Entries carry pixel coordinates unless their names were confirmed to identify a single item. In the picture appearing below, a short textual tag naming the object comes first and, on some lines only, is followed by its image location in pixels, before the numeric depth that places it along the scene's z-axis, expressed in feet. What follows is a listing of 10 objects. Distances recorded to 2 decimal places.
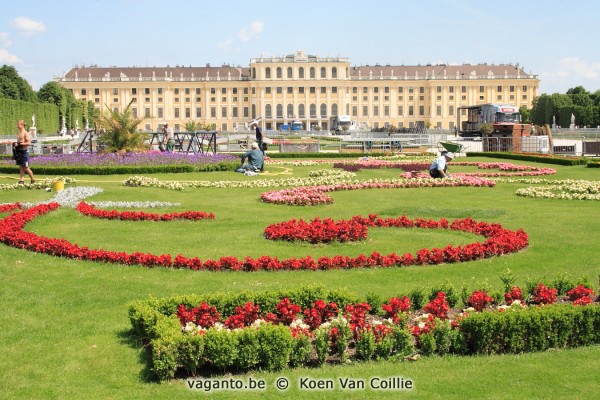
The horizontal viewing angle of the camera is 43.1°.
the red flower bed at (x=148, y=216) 35.09
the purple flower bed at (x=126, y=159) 64.18
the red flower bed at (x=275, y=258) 24.66
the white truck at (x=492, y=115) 145.59
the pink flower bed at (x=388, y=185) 43.29
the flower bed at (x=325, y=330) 15.39
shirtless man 48.85
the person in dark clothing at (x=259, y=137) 74.43
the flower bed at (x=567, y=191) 43.24
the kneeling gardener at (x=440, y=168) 52.70
